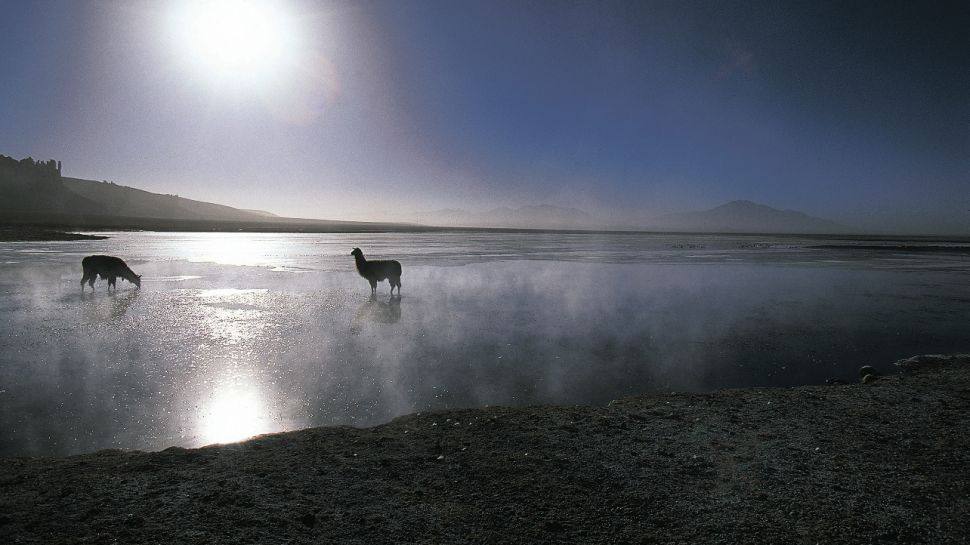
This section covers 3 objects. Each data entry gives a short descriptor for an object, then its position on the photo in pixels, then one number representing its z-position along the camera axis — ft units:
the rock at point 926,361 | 27.63
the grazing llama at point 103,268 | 50.03
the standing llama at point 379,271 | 50.49
